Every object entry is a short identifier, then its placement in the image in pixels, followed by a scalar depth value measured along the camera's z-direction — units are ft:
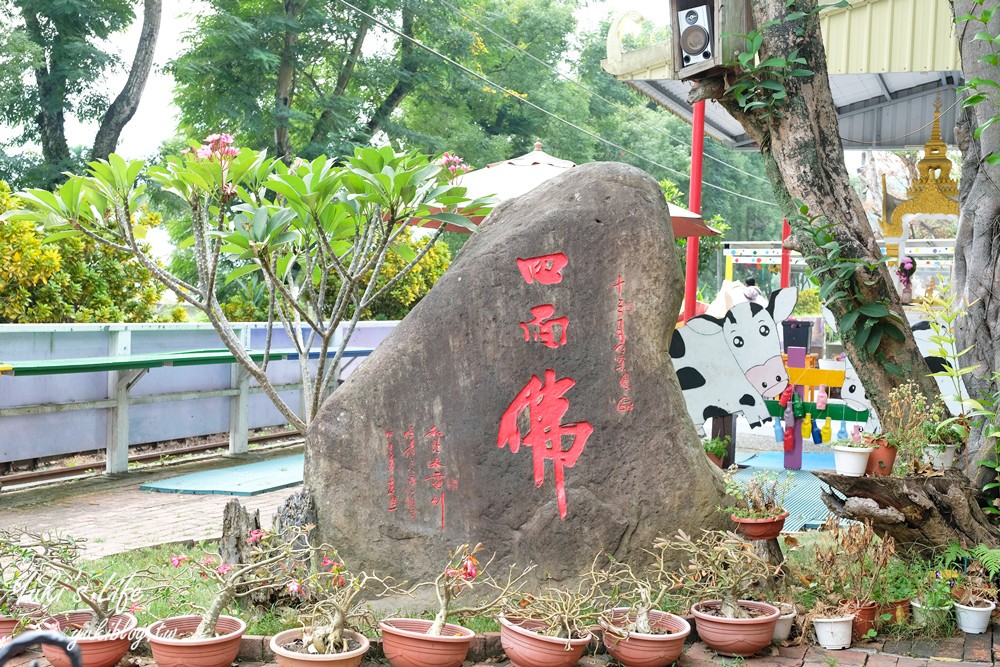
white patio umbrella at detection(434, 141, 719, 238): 28.73
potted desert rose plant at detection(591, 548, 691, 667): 12.10
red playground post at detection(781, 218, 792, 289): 52.12
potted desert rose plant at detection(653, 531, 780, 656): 12.83
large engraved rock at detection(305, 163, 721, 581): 14.56
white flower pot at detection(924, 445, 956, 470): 16.02
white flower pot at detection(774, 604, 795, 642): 13.34
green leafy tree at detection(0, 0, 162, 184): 46.50
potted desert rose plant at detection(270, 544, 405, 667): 11.37
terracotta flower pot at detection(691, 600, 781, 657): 12.78
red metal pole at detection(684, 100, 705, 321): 32.14
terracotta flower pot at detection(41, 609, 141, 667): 11.78
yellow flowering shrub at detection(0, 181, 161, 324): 27.58
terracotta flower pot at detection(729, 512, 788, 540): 14.58
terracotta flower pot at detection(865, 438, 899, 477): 15.84
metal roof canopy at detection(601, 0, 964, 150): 28.25
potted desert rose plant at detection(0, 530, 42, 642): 12.41
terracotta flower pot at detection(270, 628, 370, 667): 11.30
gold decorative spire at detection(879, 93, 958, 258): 35.96
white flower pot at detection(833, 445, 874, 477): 15.47
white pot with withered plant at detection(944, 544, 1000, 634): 13.68
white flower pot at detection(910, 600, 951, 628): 13.73
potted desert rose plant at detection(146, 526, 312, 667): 11.71
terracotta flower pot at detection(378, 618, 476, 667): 11.91
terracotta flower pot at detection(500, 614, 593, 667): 11.76
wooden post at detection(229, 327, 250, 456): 32.19
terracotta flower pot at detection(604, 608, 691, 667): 12.07
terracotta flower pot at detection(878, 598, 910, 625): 13.88
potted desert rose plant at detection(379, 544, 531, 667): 11.93
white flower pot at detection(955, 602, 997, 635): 13.64
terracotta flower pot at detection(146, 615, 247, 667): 11.66
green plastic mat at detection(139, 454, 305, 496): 25.23
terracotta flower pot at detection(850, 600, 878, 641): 13.67
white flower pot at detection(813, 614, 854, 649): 13.37
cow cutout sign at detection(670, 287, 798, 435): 25.21
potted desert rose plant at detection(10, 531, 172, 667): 11.85
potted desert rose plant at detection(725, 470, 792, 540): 14.64
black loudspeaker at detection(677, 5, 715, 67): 16.93
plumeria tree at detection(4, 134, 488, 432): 15.76
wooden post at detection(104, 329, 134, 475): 26.94
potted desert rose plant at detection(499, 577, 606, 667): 11.80
